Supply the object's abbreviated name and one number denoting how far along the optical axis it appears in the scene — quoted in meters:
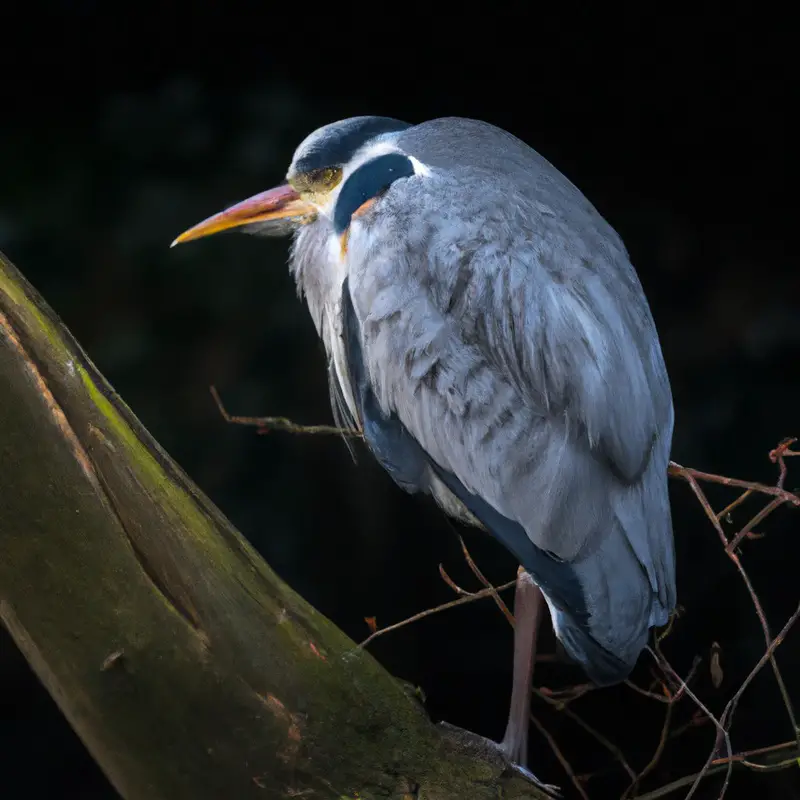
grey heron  9.49
